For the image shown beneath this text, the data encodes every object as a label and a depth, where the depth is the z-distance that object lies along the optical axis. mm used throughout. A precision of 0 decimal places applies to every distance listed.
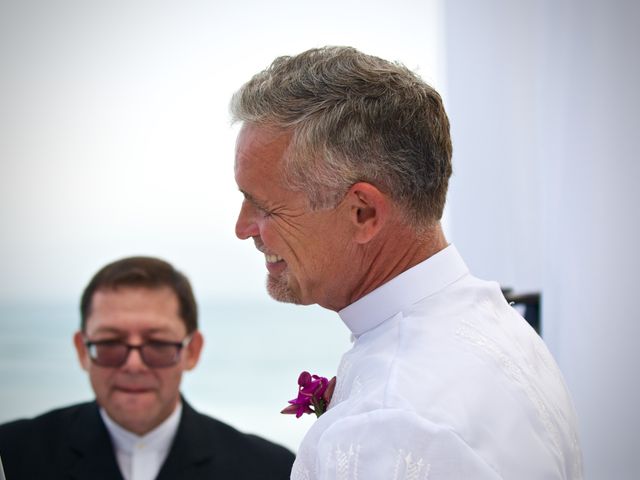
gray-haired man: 1308
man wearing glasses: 3105
